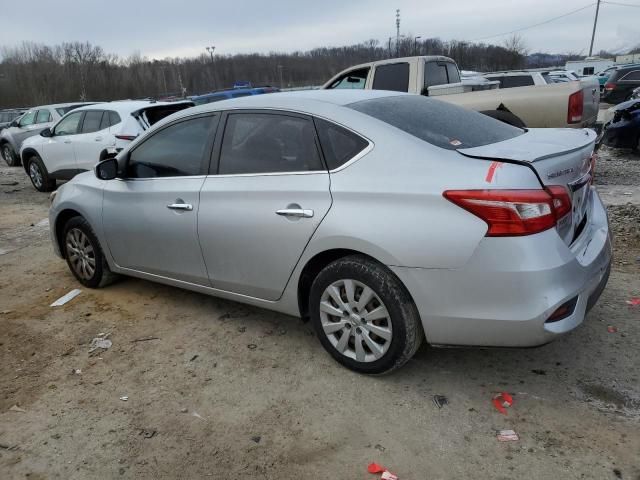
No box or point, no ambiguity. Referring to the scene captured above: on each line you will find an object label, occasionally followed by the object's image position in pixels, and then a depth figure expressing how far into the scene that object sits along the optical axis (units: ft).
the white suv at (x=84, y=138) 29.09
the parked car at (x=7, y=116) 72.38
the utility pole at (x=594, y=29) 206.36
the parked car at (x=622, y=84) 64.18
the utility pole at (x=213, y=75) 276.68
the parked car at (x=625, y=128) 30.55
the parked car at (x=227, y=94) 50.24
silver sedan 8.21
